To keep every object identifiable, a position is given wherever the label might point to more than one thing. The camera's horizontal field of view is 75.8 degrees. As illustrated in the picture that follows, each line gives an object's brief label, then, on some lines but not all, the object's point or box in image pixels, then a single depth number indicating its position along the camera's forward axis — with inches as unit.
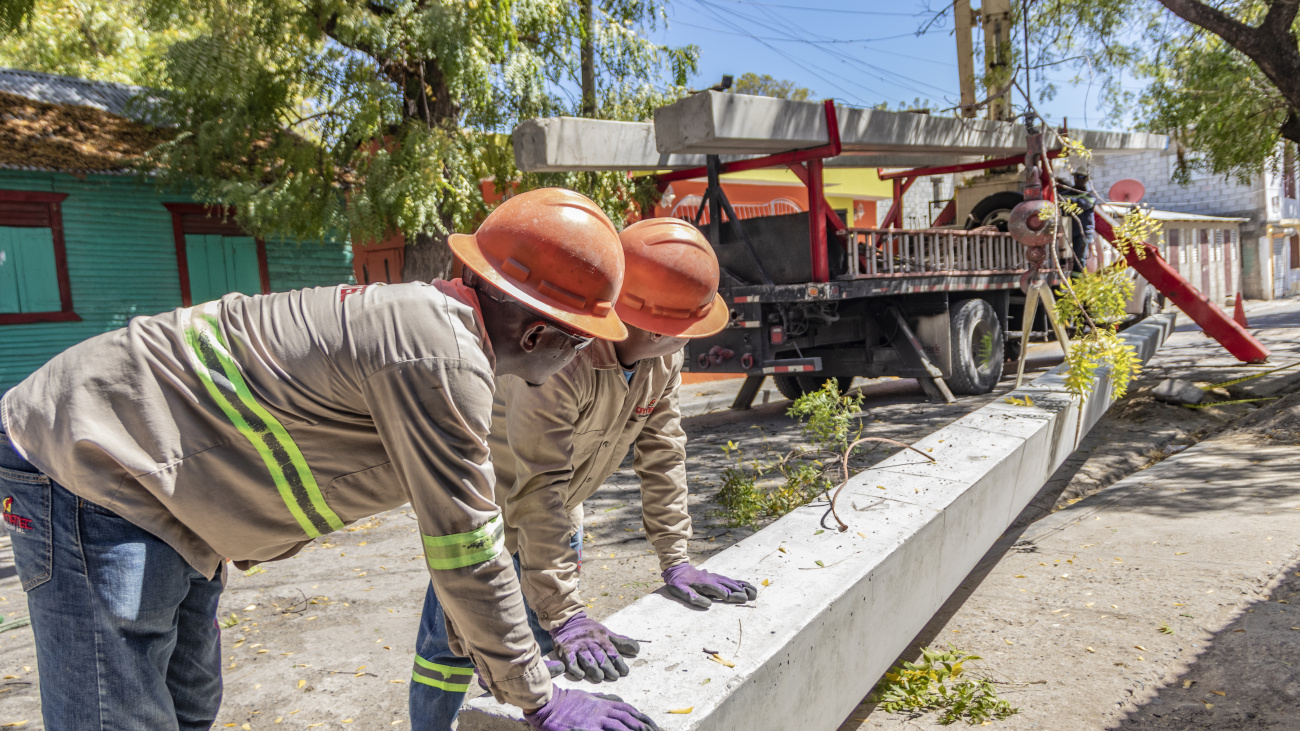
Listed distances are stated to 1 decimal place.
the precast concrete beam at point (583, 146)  264.1
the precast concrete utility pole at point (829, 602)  77.5
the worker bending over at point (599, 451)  85.2
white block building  1137.4
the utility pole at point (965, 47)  503.8
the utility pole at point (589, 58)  400.8
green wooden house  389.4
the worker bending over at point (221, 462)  59.3
